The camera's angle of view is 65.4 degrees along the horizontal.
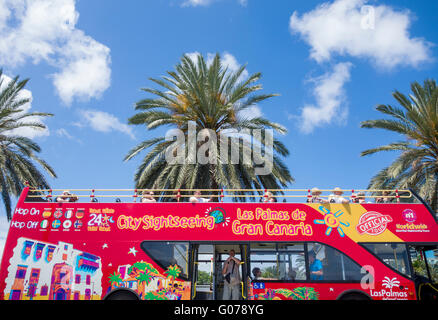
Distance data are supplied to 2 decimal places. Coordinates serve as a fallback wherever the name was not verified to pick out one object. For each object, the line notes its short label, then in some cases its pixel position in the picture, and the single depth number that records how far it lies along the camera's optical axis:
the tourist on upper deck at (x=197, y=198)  10.66
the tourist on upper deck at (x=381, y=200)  11.64
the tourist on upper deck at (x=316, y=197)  10.78
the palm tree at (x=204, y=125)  18.17
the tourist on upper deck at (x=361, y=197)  10.42
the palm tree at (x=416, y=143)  17.58
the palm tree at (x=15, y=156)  18.58
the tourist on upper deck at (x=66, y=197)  10.98
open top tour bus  9.76
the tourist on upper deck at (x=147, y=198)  10.86
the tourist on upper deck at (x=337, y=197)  10.58
